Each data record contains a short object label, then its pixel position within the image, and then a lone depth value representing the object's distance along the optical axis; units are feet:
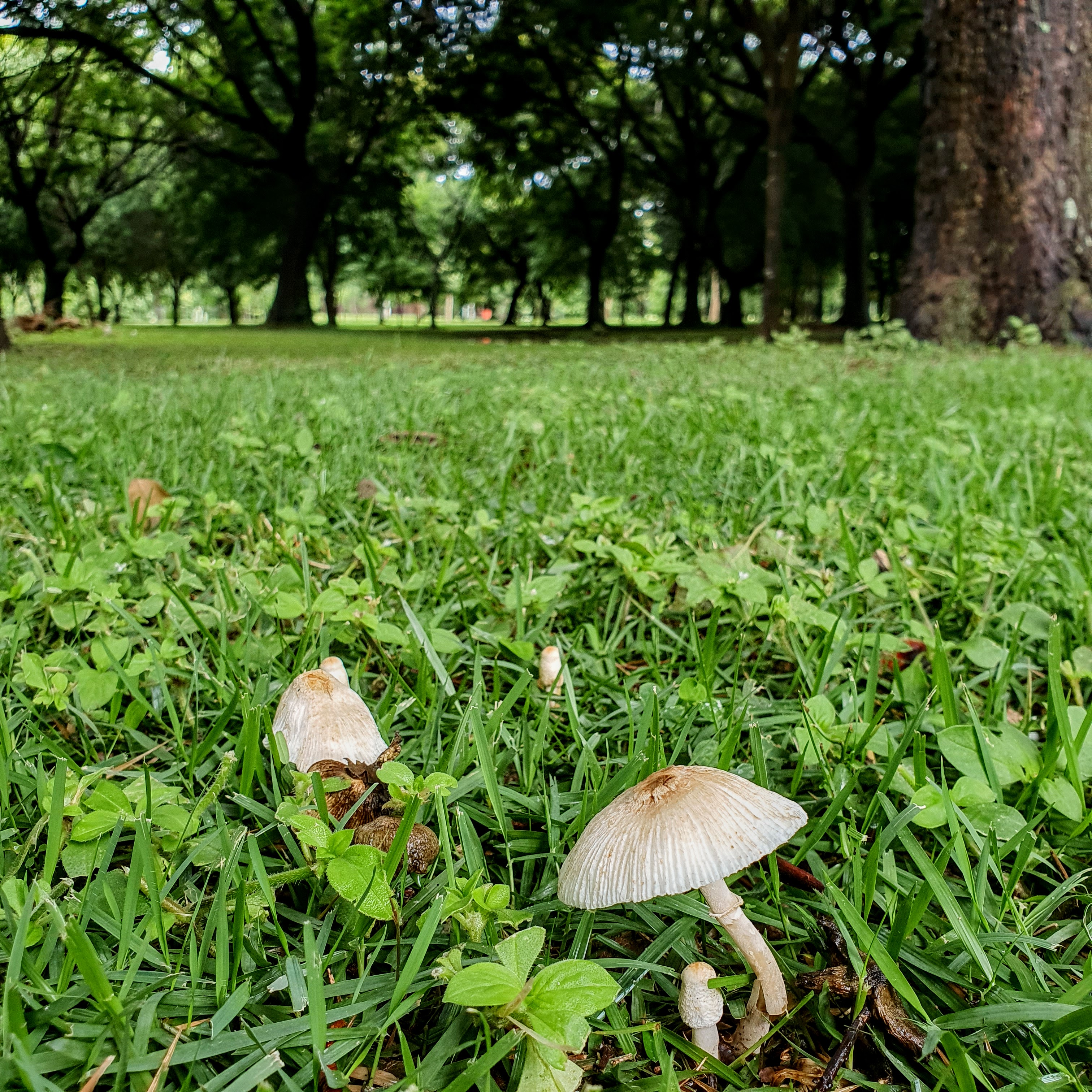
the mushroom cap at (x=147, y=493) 2.03
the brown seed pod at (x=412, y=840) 1.10
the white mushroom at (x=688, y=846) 0.92
